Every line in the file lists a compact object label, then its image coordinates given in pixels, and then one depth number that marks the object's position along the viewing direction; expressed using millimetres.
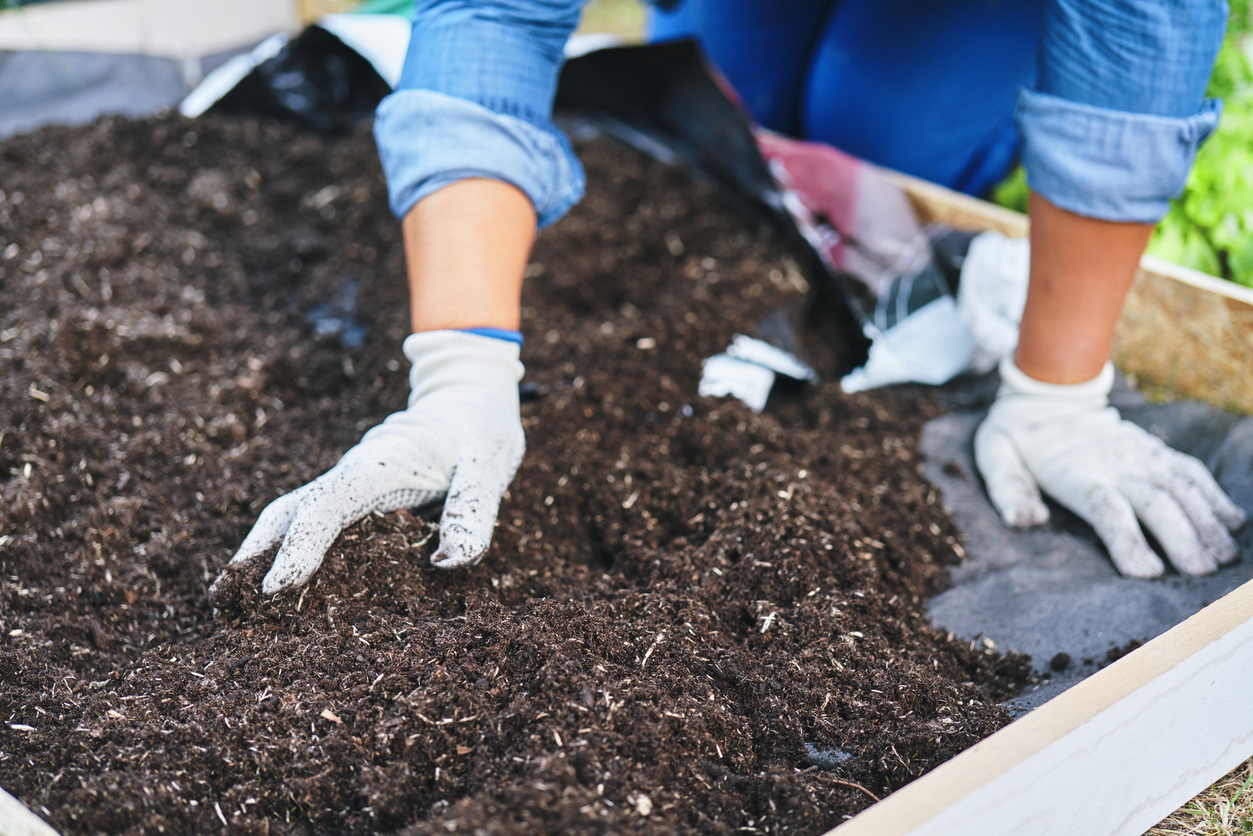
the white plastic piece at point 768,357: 1829
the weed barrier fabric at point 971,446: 1357
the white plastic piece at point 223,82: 2537
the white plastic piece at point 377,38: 2475
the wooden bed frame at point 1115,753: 858
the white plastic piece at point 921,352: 1928
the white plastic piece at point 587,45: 2516
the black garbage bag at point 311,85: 2508
